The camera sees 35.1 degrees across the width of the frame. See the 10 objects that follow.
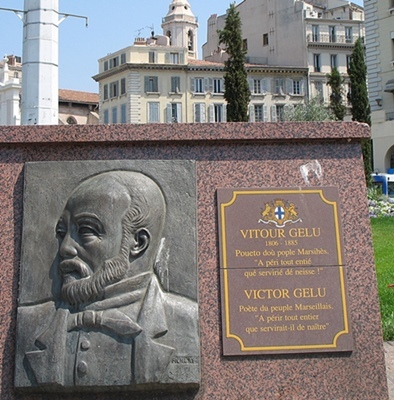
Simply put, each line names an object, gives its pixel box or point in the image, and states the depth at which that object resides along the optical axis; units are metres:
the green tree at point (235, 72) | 37.66
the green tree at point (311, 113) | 34.47
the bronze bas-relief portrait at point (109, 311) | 3.59
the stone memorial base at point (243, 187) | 3.84
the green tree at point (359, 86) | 36.84
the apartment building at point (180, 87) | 51.31
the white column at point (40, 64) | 8.45
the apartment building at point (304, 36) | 52.81
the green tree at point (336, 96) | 42.94
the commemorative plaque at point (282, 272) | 3.85
